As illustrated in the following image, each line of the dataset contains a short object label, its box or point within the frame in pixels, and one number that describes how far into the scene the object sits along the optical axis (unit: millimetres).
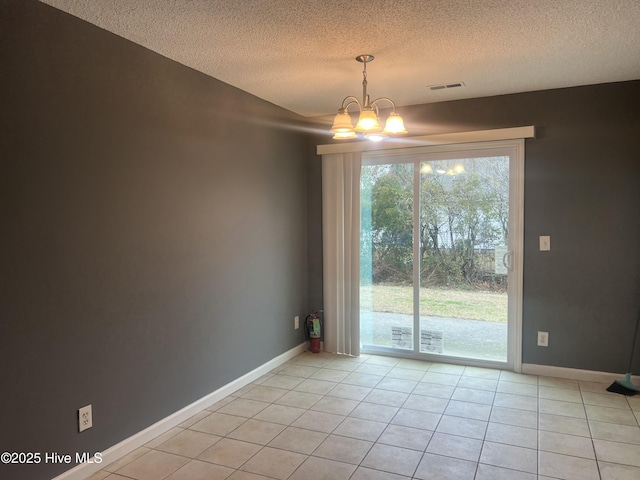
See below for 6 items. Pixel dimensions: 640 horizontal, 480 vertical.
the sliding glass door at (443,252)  4043
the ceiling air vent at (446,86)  3635
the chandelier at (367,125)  2713
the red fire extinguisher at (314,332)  4613
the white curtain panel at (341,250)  4527
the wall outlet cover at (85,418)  2412
